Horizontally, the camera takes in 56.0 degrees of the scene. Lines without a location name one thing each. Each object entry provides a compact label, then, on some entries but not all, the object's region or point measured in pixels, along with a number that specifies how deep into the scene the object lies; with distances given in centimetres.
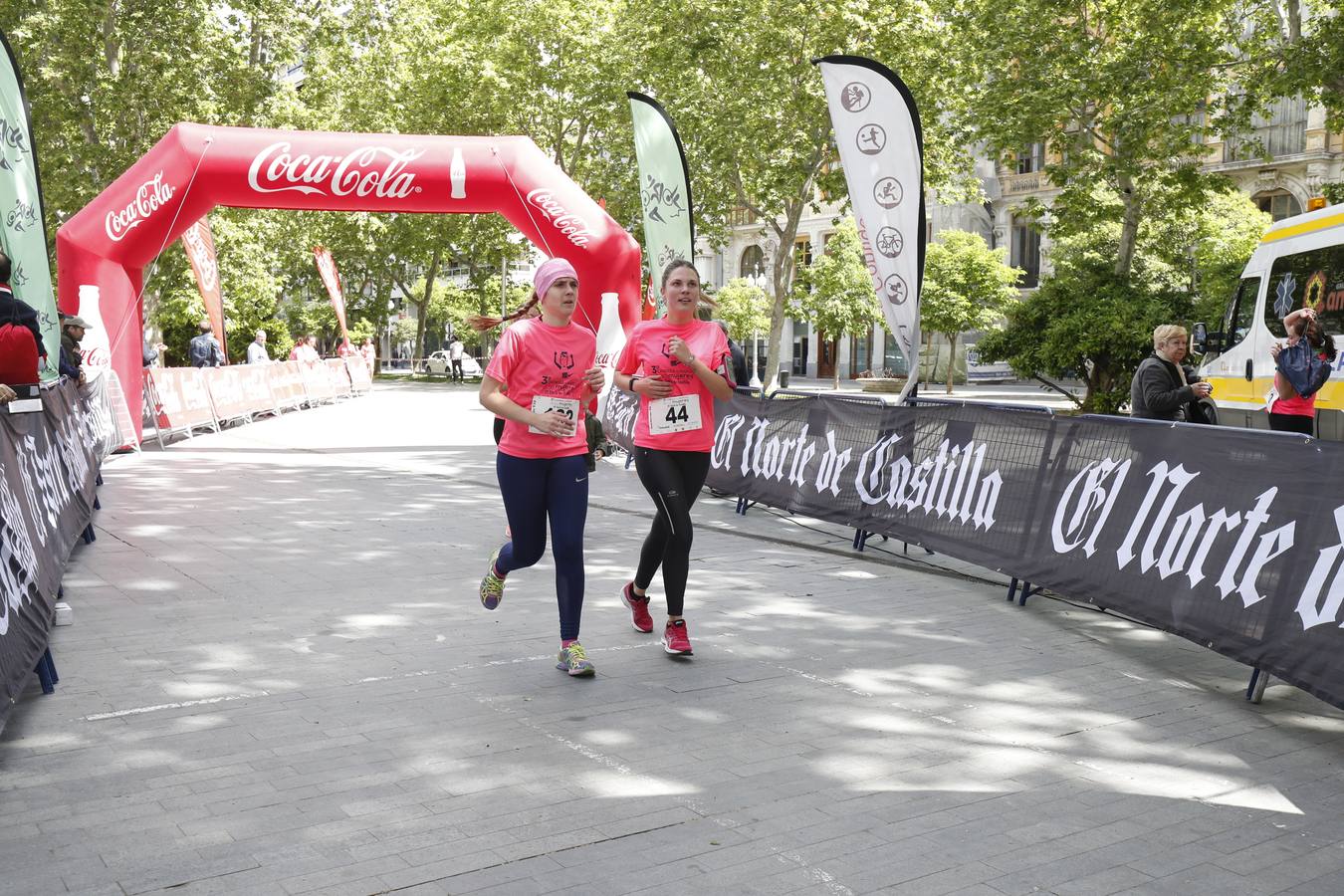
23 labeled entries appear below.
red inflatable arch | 1515
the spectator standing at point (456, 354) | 4909
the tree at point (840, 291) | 4644
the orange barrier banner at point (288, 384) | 2614
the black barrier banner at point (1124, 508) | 528
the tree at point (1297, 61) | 1823
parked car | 5471
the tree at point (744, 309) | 5206
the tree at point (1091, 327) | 2305
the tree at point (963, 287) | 4294
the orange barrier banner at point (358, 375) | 3654
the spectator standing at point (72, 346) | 1225
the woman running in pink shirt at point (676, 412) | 614
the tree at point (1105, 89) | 2191
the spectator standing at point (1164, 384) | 824
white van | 1413
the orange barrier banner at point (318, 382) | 2983
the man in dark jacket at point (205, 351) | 2352
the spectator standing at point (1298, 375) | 966
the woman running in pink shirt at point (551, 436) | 574
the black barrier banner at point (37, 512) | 511
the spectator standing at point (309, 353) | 3297
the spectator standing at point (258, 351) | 2817
